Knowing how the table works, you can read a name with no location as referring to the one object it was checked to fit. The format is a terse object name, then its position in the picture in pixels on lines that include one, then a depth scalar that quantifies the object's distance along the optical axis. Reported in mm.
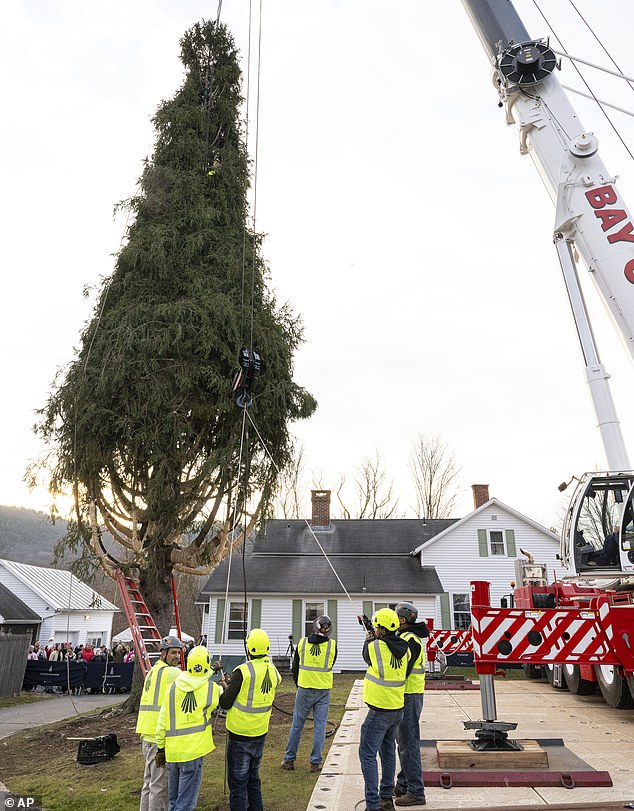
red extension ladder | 10945
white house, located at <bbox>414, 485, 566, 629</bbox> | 26250
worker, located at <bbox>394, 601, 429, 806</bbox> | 5348
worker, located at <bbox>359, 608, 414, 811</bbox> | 5012
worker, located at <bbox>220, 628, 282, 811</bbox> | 5121
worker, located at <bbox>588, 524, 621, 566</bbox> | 9125
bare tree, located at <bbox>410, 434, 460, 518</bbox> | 38812
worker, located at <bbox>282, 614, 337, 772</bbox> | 7039
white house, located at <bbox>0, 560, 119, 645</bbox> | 29922
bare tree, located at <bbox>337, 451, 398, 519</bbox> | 38688
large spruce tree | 12695
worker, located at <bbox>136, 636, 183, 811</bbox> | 5426
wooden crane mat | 5980
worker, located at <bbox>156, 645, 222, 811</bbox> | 4852
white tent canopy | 33762
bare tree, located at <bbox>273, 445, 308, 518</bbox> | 36000
